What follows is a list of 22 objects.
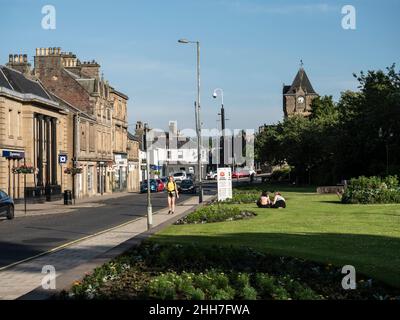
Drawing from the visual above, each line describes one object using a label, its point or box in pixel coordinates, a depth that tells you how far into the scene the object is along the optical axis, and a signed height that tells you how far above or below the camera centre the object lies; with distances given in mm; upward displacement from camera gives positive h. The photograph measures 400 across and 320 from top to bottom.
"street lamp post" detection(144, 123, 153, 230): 20855 -1155
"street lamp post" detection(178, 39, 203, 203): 46184 +5115
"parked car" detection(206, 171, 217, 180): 131925 -634
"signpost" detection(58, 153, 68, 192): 47681 +1310
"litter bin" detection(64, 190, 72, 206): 44750 -1574
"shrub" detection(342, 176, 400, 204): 30344 -1001
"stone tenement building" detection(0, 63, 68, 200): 43406 +3072
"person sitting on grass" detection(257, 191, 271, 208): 29625 -1392
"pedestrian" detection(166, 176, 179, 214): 29395 -895
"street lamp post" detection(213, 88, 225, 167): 34600 +2953
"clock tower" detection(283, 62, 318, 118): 156125 +18832
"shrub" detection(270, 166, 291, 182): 85231 -445
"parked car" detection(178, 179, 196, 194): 63562 -1354
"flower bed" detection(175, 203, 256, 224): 22734 -1555
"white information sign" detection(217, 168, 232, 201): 36344 -583
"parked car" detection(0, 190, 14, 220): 28906 -1351
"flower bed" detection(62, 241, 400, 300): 8508 -1597
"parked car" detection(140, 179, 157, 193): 67681 -1331
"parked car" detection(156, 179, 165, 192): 71306 -1294
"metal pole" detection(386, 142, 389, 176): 47625 +1033
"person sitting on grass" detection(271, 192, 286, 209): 28641 -1396
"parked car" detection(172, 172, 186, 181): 80950 -203
